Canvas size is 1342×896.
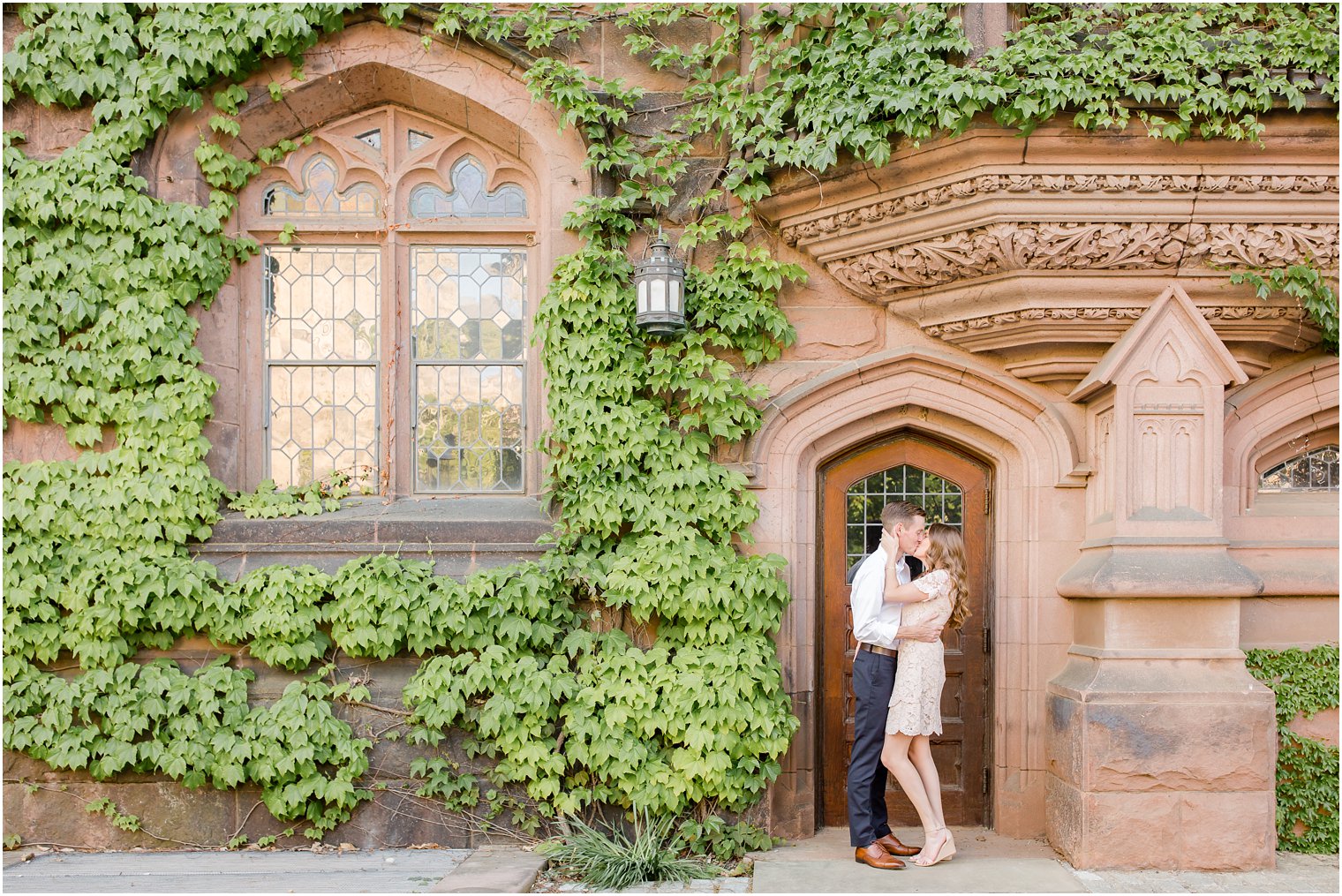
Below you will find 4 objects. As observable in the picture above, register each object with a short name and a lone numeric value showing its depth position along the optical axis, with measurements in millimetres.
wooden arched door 6238
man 5184
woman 5129
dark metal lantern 5719
